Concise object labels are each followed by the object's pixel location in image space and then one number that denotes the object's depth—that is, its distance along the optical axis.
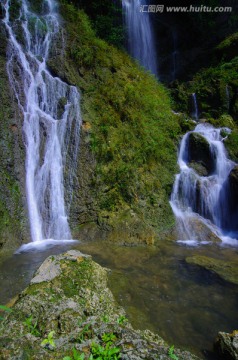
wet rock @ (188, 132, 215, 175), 12.03
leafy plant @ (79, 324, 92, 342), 2.38
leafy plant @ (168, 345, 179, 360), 2.22
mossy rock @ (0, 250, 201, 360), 2.15
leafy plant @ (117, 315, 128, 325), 3.19
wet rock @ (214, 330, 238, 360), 3.26
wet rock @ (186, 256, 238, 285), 6.15
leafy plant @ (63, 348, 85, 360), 2.03
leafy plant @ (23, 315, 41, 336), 2.75
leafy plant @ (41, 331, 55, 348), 2.16
